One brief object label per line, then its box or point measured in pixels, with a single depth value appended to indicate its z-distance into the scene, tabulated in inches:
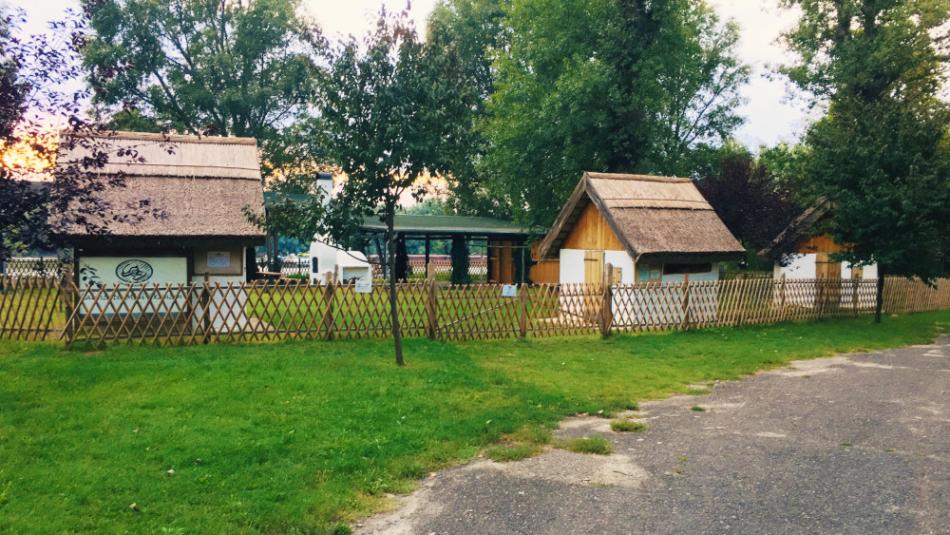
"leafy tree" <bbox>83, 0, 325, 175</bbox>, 1249.4
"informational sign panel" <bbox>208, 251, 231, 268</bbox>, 564.4
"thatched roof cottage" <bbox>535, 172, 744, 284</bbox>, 657.0
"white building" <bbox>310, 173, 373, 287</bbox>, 979.3
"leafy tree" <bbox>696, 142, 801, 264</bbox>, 877.8
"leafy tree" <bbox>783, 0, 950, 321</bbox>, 663.1
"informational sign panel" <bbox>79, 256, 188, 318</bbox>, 488.1
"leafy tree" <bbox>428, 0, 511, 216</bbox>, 1460.4
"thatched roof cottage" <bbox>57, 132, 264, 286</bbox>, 526.6
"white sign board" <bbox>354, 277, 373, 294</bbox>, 520.1
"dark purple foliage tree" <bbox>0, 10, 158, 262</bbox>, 282.8
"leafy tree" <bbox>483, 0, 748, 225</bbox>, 993.5
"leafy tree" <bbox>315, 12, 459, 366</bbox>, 399.2
